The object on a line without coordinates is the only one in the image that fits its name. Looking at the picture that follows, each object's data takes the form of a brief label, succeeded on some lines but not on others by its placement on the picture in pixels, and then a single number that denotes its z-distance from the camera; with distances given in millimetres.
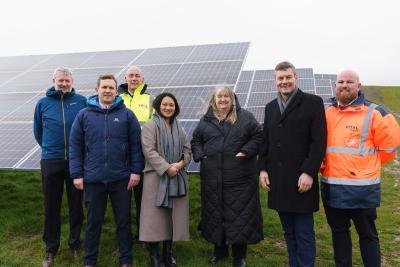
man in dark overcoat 3932
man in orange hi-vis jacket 3795
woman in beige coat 4602
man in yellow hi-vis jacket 5125
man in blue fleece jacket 4805
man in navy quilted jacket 4422
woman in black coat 4574
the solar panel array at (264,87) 12711
